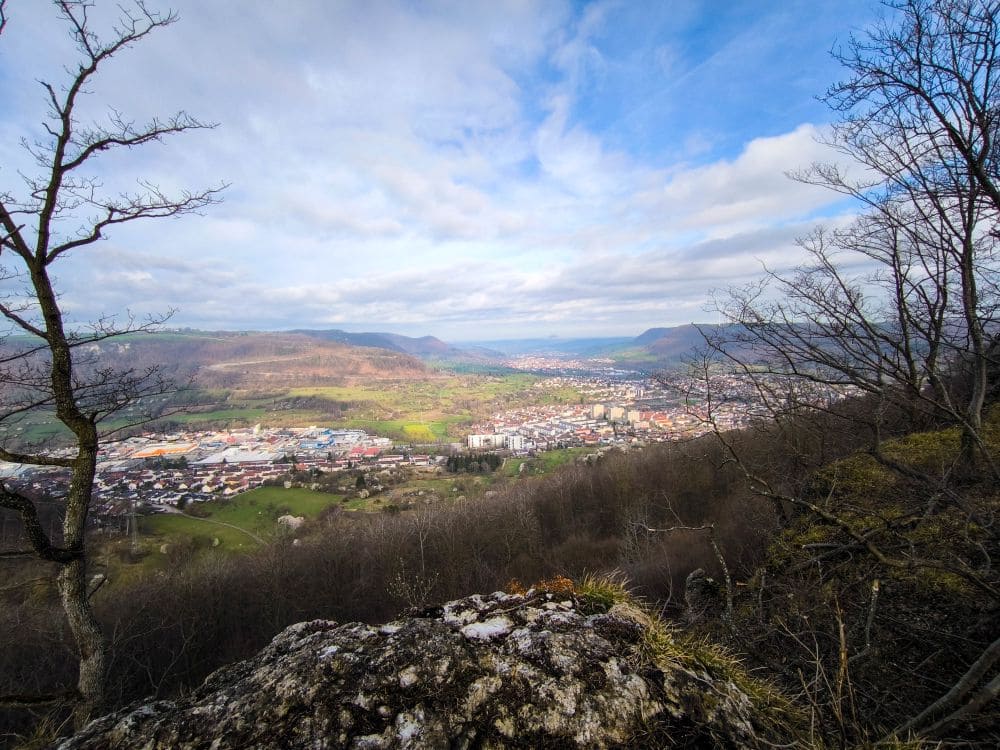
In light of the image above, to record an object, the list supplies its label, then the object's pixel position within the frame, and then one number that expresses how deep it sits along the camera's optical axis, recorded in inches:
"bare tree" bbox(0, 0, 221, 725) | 148.7
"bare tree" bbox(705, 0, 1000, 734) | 159.0
